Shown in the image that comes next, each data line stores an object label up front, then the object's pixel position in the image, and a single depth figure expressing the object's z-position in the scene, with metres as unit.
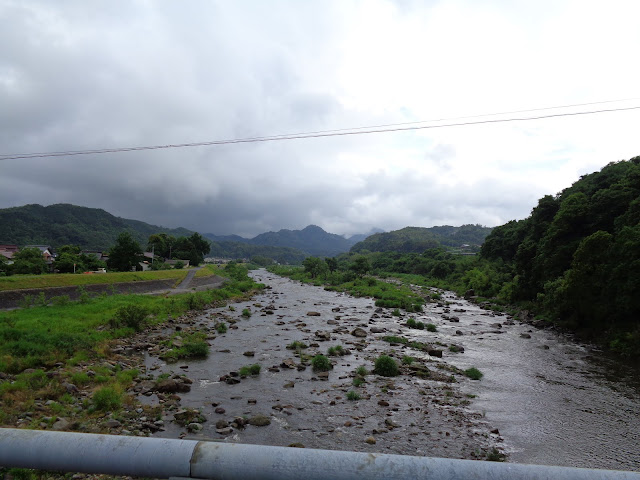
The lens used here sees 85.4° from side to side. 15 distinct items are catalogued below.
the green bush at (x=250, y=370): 16.47
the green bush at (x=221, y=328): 25.70
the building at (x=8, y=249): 66.93
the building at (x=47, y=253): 61.99
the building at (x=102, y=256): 75.39
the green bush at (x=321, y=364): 17.70
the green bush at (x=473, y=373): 17.09
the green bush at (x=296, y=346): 21.62
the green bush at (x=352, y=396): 14.09
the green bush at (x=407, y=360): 19.06
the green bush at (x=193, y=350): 19.25
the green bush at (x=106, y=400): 11.52
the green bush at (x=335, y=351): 20.48
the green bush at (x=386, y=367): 17.23
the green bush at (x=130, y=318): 22.97
